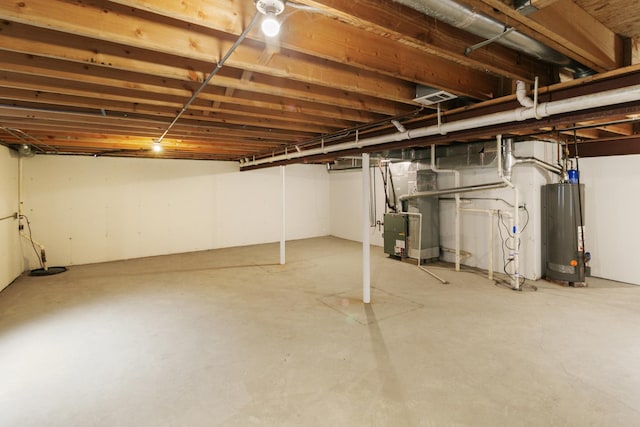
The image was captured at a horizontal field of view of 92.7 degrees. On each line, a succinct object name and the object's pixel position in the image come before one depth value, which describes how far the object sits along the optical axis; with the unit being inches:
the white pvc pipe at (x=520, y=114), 69.8
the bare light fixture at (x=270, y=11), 46.4
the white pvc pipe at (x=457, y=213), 199.5
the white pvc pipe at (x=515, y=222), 158.7
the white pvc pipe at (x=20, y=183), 205.5
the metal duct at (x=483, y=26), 50.3
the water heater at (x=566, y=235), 160.9
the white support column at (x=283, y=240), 222.0
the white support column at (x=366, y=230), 143.7
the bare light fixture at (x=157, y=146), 178.7
